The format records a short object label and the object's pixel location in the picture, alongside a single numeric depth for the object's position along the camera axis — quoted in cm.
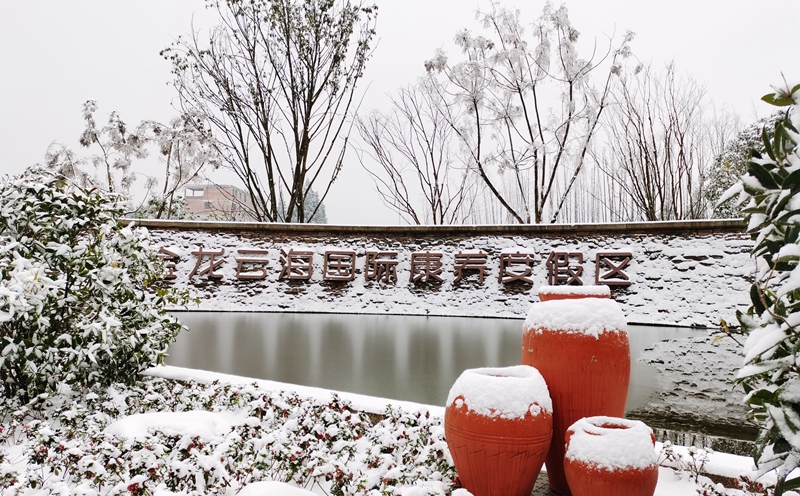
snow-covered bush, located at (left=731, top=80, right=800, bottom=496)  85
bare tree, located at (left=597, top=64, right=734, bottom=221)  1102
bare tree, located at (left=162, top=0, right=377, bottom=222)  1095
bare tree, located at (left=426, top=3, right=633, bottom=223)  1223
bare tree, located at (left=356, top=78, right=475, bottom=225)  1370
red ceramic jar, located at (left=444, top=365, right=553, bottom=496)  181
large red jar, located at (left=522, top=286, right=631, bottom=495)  197
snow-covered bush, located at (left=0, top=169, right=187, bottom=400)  278
